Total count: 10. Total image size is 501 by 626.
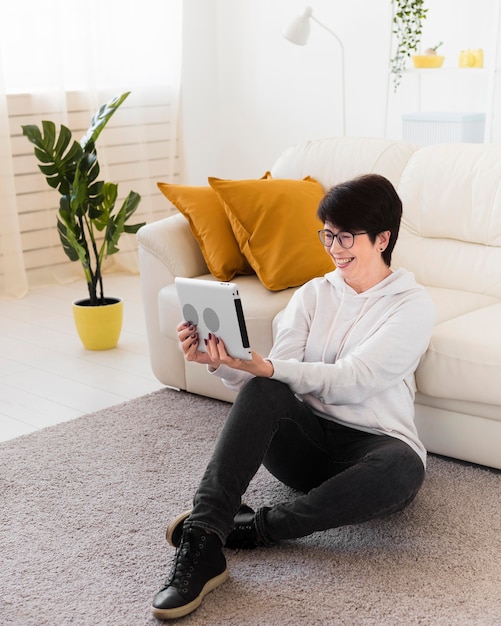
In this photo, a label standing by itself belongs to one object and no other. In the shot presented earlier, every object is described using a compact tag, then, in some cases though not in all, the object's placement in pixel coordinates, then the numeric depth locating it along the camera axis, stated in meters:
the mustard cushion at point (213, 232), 2.98
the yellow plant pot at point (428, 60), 4.34
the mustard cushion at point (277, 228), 2.87
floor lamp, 4.51
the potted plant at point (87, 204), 3.49
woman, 1.85
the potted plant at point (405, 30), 4.41
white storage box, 4.18
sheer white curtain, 4.57
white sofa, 2.32
